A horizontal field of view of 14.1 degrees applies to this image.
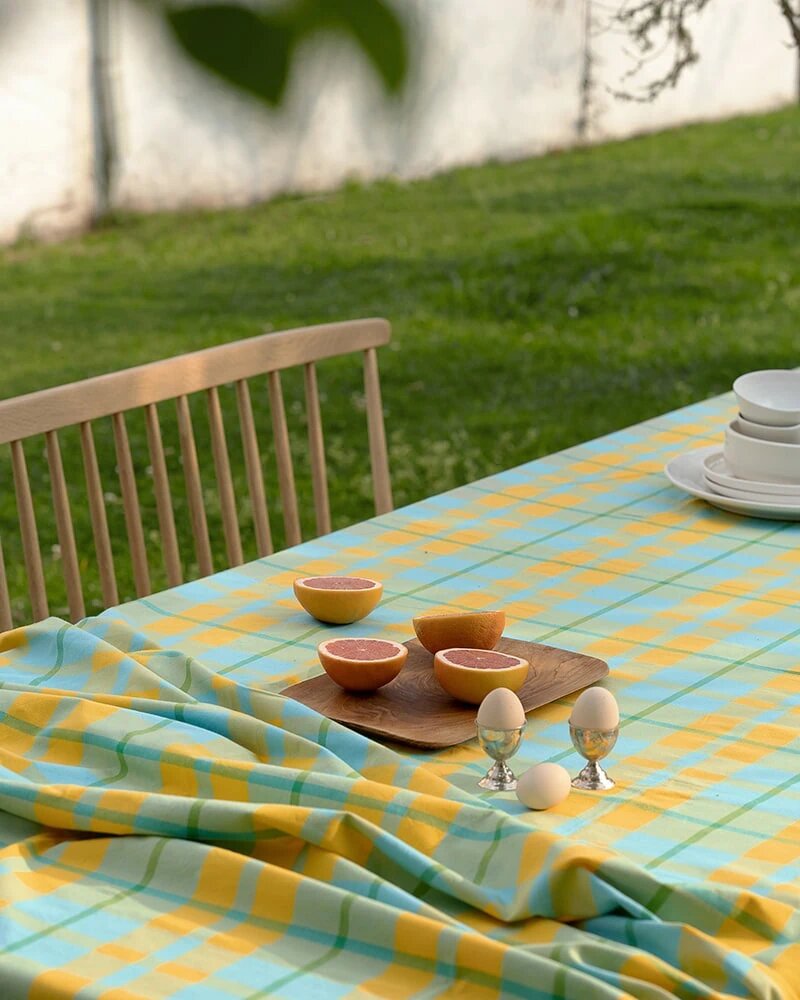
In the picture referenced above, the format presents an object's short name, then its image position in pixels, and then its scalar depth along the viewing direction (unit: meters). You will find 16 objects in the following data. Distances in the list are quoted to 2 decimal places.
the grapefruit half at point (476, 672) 3.30
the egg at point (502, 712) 3.13
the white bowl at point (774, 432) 4.03
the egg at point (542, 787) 3.10
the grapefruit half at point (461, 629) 3.39
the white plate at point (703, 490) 3.96
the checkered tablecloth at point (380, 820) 2.89
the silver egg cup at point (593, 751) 3.15
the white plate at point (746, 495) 3.99
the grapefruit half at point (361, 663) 3.33
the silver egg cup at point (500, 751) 3.15
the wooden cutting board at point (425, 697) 3.27
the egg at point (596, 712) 3.14
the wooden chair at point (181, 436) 4.06
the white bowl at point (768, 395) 4.04
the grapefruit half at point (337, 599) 3.58
